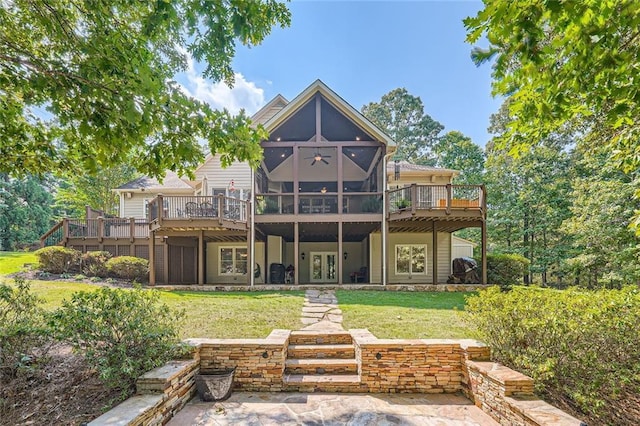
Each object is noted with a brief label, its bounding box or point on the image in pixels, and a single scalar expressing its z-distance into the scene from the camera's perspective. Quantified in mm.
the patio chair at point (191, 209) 11734
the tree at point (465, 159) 26800
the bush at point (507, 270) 13242
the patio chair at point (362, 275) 14933
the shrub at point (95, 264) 13023
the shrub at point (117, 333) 3697
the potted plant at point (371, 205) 12673
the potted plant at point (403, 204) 11875
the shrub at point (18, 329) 3584
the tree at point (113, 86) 3311
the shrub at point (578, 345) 3447
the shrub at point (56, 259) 12812
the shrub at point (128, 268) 12734
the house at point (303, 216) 11852
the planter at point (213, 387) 4211
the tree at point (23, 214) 24453
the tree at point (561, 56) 2215
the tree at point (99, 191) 24141
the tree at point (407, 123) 35250
